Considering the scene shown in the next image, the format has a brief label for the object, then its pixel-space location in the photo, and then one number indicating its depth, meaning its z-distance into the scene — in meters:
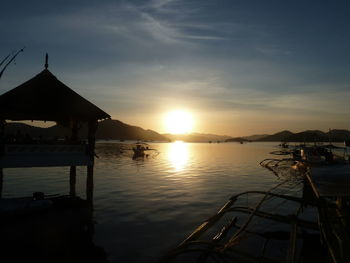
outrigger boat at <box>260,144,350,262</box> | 10.12
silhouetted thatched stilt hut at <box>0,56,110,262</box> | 15.37
